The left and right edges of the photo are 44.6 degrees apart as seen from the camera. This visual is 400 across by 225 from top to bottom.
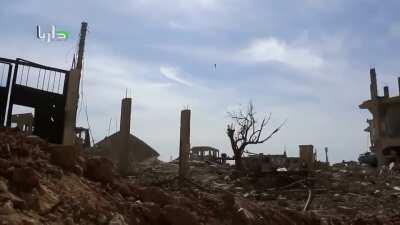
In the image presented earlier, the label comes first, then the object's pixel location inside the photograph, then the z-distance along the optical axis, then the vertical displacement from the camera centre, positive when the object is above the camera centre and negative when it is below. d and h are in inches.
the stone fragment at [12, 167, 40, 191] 189.6 -0.8
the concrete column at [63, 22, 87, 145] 422.3 +62.9
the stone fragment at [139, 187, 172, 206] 241.3 -7.7
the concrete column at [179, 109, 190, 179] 530.9 +40.1
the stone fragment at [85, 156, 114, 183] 244.7 +4.3
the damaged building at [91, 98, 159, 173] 543.2 +42.0
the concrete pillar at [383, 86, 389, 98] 1184.1 +231.2
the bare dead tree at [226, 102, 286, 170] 863.3 +79.8
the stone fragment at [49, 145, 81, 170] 232.2 +10.6
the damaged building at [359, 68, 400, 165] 1115.9 +150.7
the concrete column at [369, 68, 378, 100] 1184.8 +242.1
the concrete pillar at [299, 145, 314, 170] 877.2 +55.0
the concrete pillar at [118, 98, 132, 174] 542.9 +58.9
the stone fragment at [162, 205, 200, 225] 225.6 -16.1
